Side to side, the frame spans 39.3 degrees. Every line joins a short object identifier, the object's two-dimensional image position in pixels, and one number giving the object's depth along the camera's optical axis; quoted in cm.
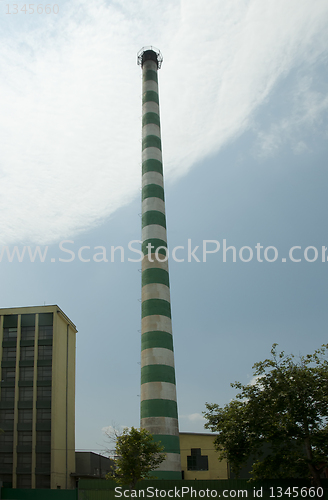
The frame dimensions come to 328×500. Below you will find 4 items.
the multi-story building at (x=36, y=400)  4844
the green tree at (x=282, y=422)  2922
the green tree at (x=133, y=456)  2941
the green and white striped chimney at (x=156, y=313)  3534
